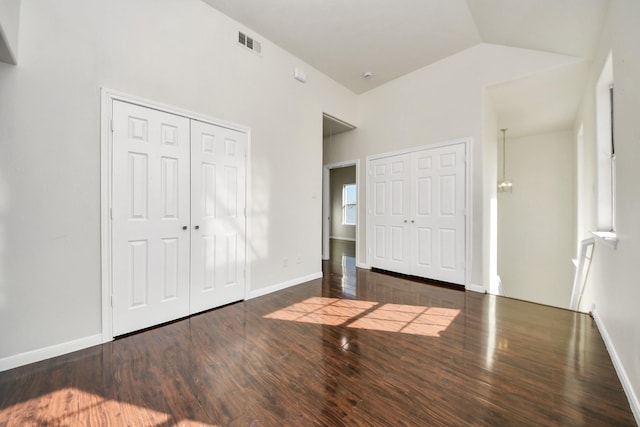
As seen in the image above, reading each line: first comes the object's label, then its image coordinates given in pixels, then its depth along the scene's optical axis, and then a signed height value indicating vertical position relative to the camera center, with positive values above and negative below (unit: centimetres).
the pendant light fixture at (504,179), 586 +84
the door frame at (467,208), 373 +8
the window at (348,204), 954 +34
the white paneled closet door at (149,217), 235 -4
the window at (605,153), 268 +63
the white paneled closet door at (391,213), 445 +1
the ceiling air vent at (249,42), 329 +221
